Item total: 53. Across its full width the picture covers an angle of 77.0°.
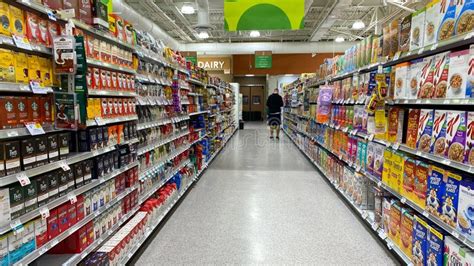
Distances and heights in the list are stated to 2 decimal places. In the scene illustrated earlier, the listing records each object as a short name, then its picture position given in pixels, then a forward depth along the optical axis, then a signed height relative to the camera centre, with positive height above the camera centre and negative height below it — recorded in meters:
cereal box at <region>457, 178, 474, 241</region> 1.84 -0.66
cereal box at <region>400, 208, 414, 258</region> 2.55 -1.12
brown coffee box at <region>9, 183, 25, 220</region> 1.60 -0.54
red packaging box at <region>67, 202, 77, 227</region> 2.08 -0.79
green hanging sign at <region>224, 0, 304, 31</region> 5.02 +1.50
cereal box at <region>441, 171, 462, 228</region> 1.99 -0.65
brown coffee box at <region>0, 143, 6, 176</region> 1.54 -0.30
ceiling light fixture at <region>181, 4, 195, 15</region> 9.32 +2.92
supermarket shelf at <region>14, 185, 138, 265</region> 1.70 -0.88
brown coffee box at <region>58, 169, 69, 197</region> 1.99 -0.55
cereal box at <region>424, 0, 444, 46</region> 2.22 +0.63
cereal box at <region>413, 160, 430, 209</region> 2.36 -0.64
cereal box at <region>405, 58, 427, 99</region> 2.48 +0.22
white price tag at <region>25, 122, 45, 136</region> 1.69 -0.15
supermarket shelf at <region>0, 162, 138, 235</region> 1.63 -0.64
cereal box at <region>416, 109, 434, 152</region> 2.32 -0.21
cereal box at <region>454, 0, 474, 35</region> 1.89 +0.56
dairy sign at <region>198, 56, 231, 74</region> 16.08 +2.11
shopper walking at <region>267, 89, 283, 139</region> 11.92 -0.30
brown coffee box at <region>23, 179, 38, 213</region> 1.70 -0.54
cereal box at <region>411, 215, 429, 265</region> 2.33 -1.10
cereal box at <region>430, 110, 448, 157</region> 2.14 -0.23
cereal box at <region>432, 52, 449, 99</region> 2.14 +0.22
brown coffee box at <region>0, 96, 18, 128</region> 1.55 -0.06
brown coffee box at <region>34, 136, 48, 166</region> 1.77 -0.29
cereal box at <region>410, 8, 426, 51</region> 2.44 +0.62
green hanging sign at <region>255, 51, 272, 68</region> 14.00 +1.99
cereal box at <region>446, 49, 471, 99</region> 1.93 +0.19
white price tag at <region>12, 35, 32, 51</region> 1.59 +0.32
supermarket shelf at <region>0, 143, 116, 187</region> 1.55 -0.40
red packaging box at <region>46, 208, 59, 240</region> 1.89 -0.78
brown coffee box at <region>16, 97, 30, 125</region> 1.67 -0.05
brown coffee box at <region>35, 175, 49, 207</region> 1.80 -0.53
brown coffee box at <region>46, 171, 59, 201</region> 1.89 -0.53
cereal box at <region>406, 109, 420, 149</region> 2.55 -0.21
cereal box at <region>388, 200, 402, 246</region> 2.78 -1.13
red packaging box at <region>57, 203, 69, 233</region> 1.98 -0.77
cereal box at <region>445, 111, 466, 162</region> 1.96 -0.21
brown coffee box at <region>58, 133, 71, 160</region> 1.98 -0.29
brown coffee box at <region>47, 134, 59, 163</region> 1.87 -0.29
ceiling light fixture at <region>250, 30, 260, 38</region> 14.05 +3.27
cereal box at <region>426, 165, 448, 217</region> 2.15 -0.64
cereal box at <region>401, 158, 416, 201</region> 2.55 -0.66
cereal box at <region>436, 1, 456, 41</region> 2.06 +0.58
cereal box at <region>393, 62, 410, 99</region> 2.69 +0.21
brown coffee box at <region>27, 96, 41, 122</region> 1.76 -0.04
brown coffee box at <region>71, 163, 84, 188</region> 2.15 -0.53
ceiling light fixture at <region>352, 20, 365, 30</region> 10.85 +2.86
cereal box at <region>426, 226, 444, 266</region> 2.13 -1.05
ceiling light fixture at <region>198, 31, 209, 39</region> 11.66 +2.69
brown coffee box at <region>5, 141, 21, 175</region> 1.57 -0.30
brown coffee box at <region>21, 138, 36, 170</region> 1.67 -0.29
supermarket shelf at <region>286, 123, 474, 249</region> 1.87 -0.85
